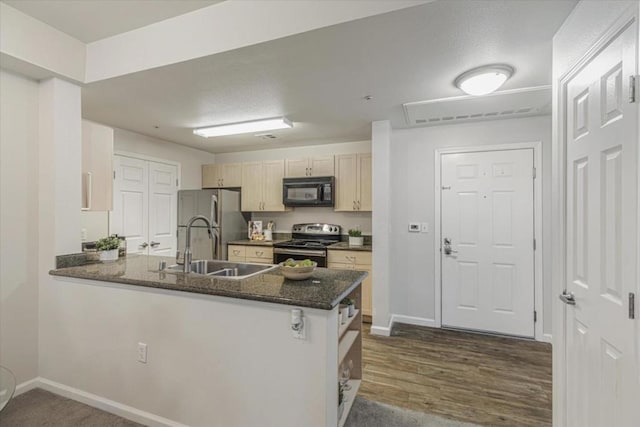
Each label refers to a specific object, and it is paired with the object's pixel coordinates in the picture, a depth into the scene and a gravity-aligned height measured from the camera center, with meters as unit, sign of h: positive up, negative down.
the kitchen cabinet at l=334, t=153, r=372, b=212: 3.90 +0.44
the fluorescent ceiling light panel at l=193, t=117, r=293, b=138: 3.23 +1.02
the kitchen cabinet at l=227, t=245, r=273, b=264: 4.10 -0.57
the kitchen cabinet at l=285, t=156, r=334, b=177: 4.11 +0.69
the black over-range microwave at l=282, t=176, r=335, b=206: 4.01 +0.32
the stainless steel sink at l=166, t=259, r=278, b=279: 2.33 -0.46
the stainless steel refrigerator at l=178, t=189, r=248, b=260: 4.17 -0.09
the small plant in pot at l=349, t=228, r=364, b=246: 3.95 -0.33
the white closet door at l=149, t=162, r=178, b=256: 4.00 +0.08
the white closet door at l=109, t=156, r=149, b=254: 3.54 +0.13
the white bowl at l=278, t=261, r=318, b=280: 1.80 -0.37
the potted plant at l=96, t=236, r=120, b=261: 2.49 -0.31
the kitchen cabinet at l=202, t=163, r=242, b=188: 4.66 +0.63
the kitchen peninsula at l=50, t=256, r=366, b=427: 1.48 -0.78
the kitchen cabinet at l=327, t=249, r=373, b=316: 3.56 -0.62
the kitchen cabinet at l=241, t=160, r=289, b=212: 4.41 +0.43
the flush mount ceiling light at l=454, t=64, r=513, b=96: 2.05 +1.00
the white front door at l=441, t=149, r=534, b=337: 3.12 -0.30
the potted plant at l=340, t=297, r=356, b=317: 1.92 -0.61
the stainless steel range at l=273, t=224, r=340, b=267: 3.76 -0.41
